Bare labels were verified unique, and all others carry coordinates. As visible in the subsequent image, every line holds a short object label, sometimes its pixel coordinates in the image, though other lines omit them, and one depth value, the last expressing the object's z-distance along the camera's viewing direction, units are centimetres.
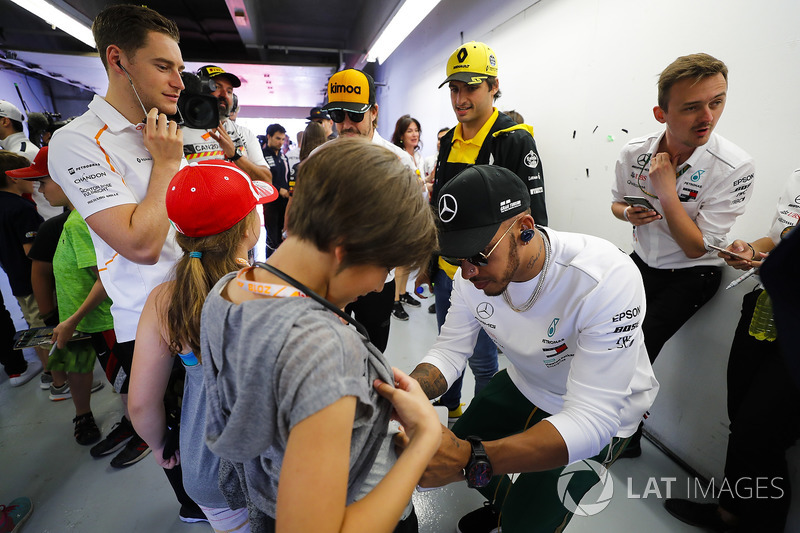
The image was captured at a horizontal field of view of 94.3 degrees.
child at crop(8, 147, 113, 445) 188
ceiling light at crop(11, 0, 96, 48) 475
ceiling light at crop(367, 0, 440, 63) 435
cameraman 170
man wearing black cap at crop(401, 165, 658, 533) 105
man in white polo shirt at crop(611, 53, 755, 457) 157
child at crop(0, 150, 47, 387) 258
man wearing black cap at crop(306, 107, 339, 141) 378
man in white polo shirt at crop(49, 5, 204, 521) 122
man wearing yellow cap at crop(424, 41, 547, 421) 191
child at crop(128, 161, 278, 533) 97
